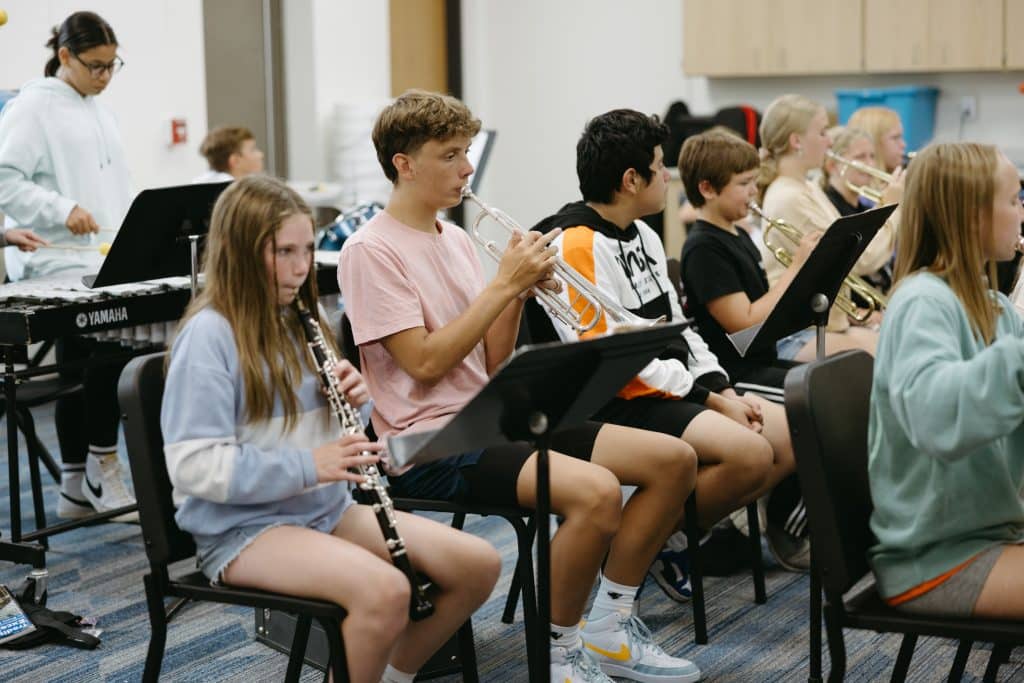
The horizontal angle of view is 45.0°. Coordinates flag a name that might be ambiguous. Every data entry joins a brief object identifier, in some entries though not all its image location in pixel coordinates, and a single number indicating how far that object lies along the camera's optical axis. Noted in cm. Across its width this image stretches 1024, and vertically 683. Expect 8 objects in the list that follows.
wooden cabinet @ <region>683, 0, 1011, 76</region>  617
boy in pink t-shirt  233
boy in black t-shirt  312
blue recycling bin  646
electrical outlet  651
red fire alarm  593
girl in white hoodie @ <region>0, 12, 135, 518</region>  359
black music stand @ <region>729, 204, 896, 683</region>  265
